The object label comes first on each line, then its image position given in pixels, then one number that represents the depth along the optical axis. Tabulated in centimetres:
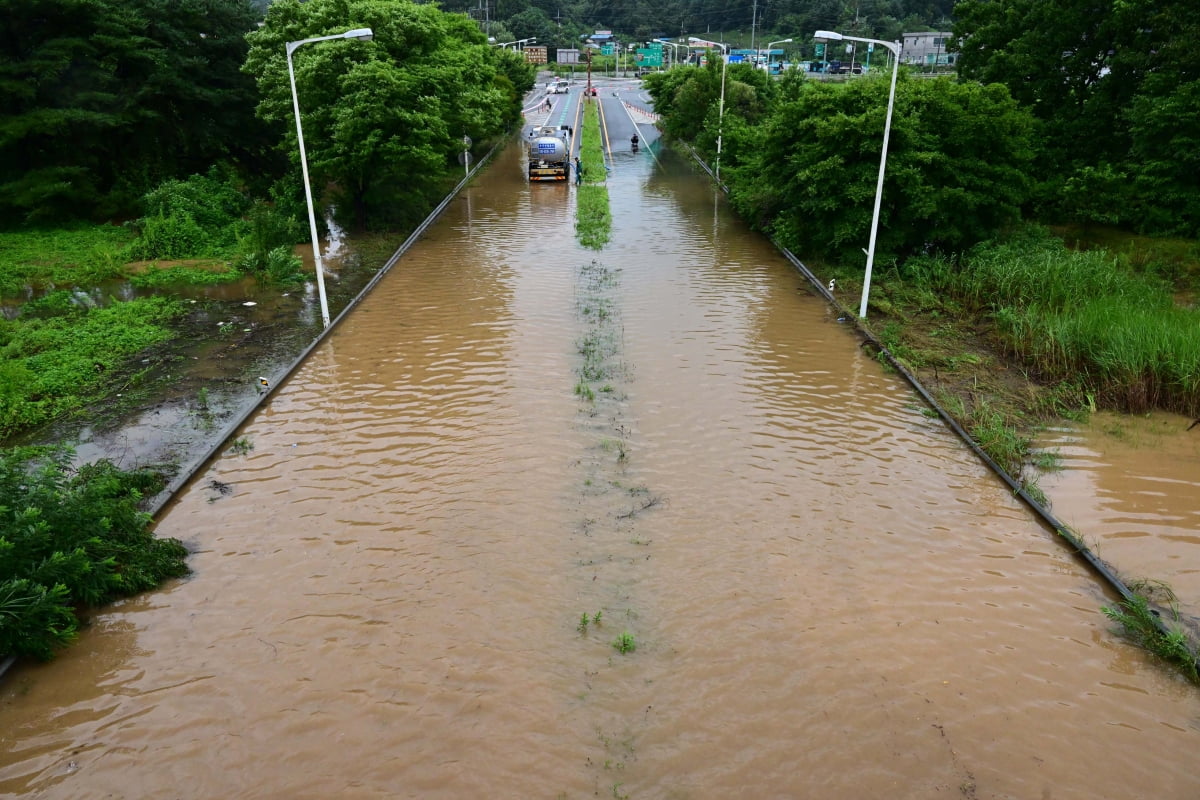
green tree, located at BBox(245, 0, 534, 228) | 2003
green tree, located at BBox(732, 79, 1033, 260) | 1773
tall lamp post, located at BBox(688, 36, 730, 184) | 3176
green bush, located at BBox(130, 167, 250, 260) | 2006
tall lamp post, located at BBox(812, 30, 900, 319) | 1363
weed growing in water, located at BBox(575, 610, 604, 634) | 747
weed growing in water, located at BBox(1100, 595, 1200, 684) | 696
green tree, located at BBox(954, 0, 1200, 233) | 1927
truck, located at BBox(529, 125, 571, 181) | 3256
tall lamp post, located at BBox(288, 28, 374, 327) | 1502
